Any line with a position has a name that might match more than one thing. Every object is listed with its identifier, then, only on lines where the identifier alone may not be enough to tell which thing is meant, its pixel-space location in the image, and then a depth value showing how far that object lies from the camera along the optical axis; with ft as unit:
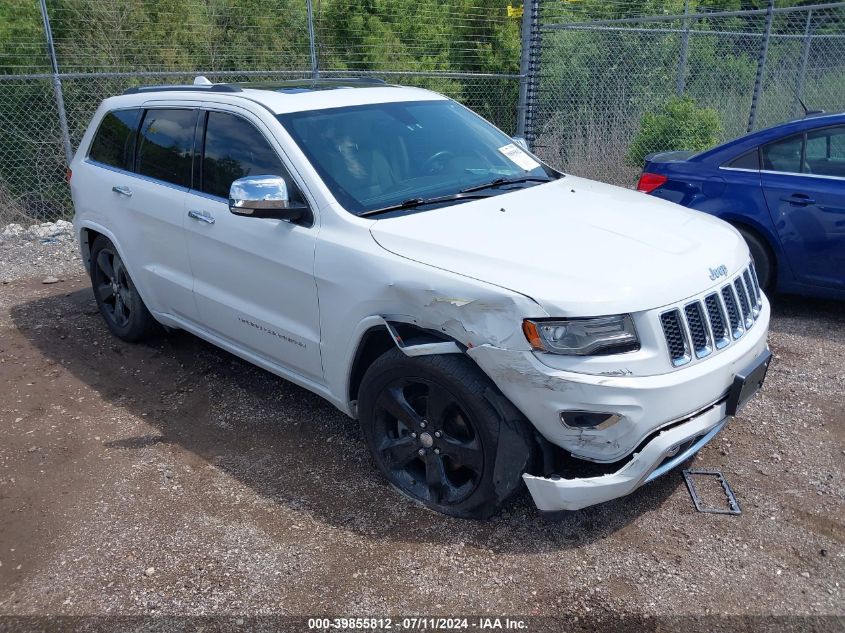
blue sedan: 17.83
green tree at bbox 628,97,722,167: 32.45
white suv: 9.61
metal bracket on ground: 11.33
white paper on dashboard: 14.64
